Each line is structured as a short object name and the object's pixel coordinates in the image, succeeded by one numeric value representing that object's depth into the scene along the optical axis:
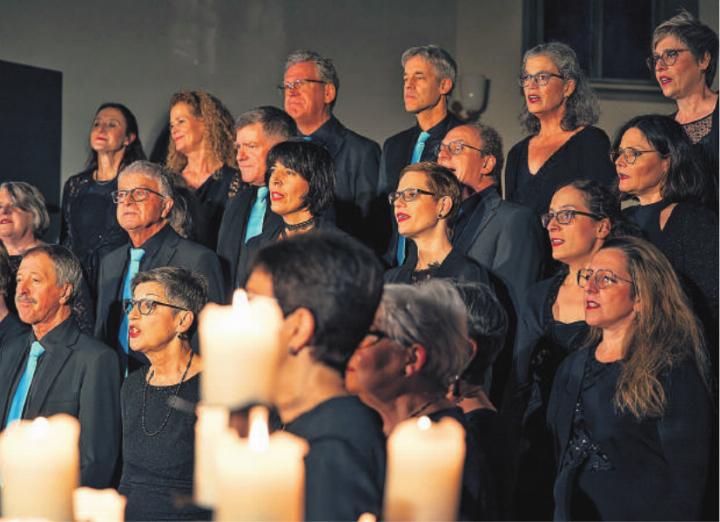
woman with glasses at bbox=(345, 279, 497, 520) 4.72
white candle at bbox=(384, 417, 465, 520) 2.85
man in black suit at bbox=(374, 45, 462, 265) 10.84
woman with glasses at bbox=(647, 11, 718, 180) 9.50
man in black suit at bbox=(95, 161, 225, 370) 9.98
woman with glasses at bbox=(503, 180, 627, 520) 7.96
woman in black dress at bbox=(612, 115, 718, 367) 8.16
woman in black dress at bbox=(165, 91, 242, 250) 11.69
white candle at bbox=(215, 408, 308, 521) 2.48
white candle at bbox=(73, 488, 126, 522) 3.24
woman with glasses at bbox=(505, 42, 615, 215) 9.95
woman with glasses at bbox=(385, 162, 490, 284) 8.70
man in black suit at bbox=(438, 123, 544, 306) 9.09
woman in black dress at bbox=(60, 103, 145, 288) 12.02
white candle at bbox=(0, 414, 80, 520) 2.85
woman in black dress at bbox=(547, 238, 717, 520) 6.55
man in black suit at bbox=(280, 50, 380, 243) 10.68
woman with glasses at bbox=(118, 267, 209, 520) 8.13
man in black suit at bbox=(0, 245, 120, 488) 9.02
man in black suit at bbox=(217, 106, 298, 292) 10.29
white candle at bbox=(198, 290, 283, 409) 2.73
